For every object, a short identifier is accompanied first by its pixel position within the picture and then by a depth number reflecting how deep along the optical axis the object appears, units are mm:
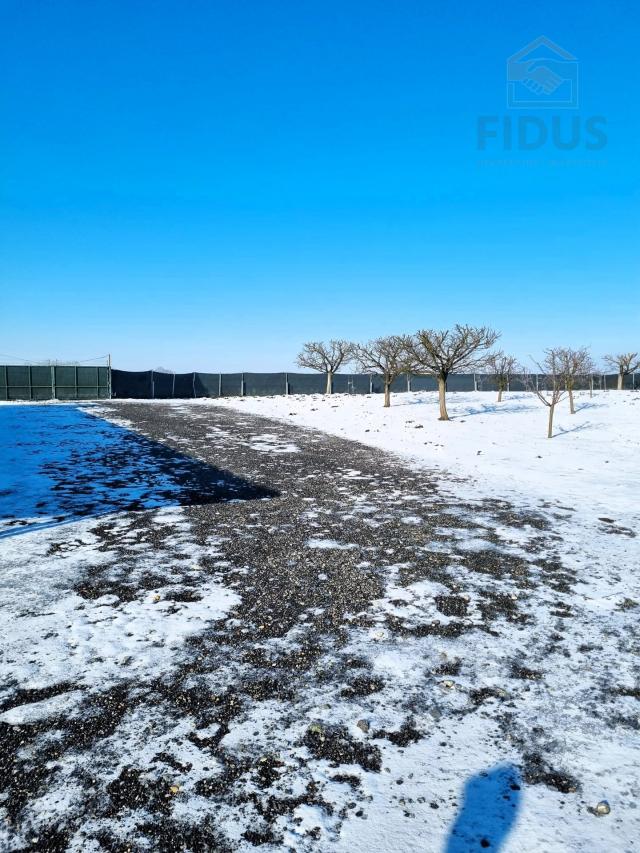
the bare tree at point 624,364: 35906
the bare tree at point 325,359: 36969
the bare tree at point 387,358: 23295
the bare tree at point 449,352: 17625
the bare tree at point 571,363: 16638
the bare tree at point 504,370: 26795
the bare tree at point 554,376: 13783
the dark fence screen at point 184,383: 30500
